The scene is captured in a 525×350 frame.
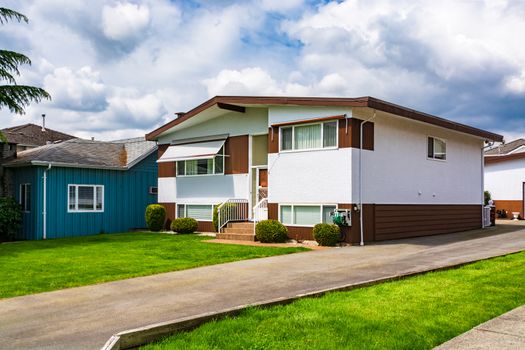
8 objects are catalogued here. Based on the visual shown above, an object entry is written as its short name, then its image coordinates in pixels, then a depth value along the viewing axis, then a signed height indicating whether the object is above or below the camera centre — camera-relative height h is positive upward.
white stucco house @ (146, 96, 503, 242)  16.34 +0.91
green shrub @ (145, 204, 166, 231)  22.47 -1.18
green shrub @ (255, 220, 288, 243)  16.72 -1.37
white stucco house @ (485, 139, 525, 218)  29.83 +0.46
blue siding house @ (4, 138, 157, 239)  21.28 +0.14
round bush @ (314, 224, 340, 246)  15.70 -1.37
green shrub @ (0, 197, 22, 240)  21.03 -1.12
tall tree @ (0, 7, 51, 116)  20.28 +4.14
